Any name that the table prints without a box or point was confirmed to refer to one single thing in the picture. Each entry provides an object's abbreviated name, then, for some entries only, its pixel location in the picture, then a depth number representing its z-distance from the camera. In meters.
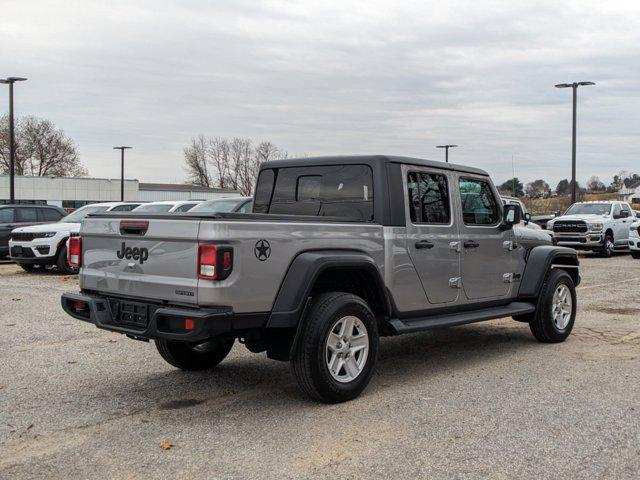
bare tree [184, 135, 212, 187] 84.00
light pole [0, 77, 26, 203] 30.17
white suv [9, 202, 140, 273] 15.96
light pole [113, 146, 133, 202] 56.35
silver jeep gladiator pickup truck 4.95
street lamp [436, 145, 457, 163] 53.02
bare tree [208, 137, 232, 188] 82.69
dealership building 69.75
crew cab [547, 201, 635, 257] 22.34
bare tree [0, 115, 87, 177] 72.25
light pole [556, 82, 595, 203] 33.12
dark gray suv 18.53
